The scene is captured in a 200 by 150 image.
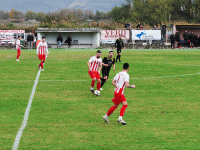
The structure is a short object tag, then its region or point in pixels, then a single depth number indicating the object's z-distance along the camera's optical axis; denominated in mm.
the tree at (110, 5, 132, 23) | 130875
